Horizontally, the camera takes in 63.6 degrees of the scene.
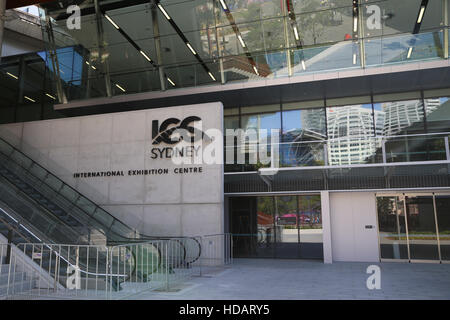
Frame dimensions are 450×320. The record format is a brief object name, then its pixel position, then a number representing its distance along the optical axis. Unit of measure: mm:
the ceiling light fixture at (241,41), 15105
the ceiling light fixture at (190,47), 15695
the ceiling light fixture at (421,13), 13617
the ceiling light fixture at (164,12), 15389
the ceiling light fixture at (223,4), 14733
